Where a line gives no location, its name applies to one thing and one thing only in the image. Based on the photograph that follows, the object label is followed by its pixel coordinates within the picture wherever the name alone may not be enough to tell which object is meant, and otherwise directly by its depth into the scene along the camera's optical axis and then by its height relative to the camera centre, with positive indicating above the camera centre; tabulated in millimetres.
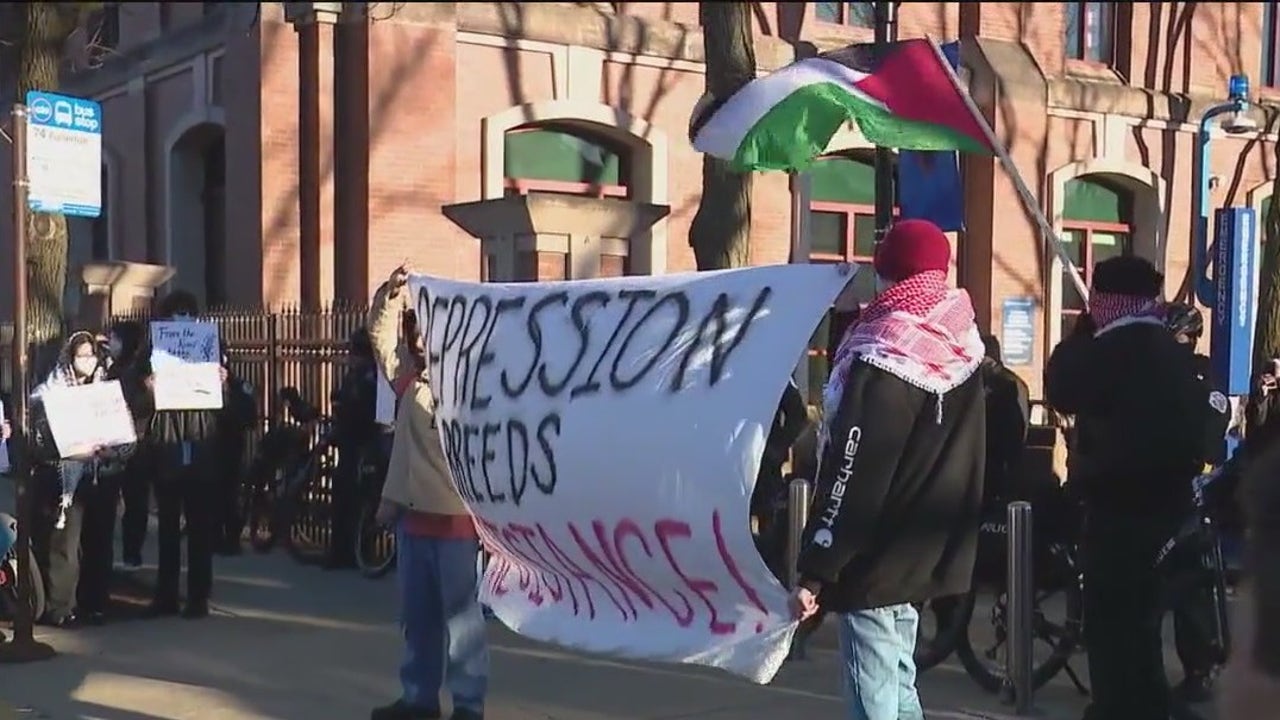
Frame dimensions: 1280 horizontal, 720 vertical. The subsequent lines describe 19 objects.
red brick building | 14523 +1950
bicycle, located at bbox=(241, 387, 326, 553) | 11875 -1348
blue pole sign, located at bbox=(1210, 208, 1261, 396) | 12766 +165
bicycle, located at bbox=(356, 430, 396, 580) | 10727 -1641
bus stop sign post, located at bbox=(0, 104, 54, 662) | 7691 -606
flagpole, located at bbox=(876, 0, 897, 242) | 9014 +767
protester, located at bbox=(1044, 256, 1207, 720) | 5172 -535
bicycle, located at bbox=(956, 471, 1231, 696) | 5922 -1281
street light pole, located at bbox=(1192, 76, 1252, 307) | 16766 +1890
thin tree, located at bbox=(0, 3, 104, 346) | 11086 +603
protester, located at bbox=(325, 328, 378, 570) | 10844 -974
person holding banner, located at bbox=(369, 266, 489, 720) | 5887 -1045
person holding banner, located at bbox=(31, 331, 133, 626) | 8445 -1091
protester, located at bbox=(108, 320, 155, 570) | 8859 -542
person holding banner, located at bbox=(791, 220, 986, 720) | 4094 -450
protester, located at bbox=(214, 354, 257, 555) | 10227 -1159
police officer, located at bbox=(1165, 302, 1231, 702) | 6195 -1376
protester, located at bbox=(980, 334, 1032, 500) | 7398 -587
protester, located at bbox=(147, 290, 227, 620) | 8898 -1167
